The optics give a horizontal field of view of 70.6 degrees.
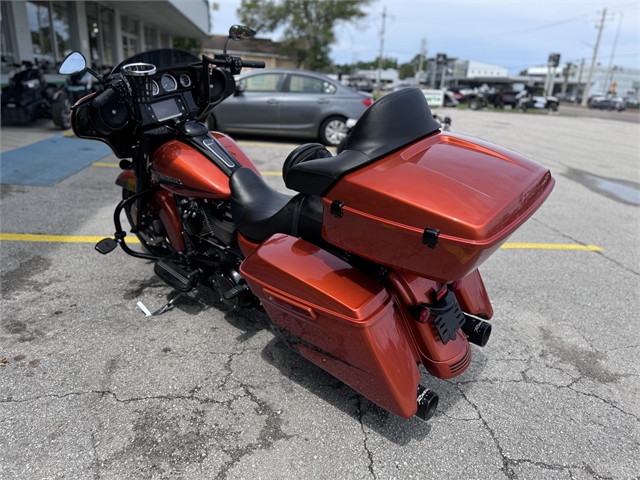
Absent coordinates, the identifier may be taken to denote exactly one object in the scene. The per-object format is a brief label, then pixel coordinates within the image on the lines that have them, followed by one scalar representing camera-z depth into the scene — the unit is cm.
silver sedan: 919
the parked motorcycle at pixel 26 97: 895
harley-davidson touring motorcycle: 171
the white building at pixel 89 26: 1102
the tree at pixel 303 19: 4078
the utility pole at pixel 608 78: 7159
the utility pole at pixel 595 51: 5056
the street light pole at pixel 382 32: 5199
